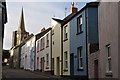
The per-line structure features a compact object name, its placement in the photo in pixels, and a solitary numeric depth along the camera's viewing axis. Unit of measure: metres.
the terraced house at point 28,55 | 40.74
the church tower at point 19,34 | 79.11
